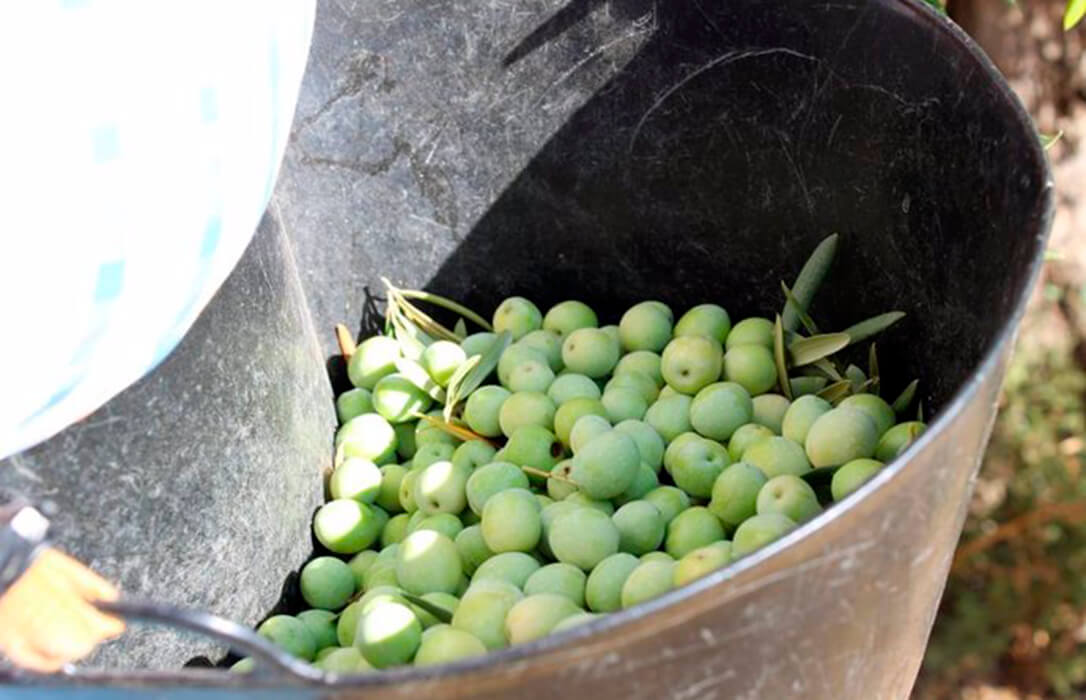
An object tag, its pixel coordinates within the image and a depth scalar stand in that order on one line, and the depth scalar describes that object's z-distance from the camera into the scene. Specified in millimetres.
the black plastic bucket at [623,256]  811
